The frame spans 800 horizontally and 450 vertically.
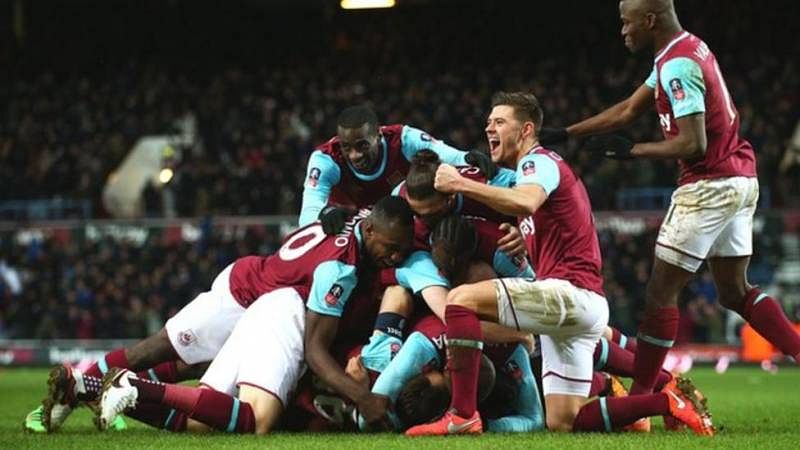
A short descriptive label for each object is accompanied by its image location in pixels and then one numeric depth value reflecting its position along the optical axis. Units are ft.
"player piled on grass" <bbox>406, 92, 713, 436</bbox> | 23.13
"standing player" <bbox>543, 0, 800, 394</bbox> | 25.02
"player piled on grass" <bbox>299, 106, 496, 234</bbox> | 29.86
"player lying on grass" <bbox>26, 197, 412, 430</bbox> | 25.07
